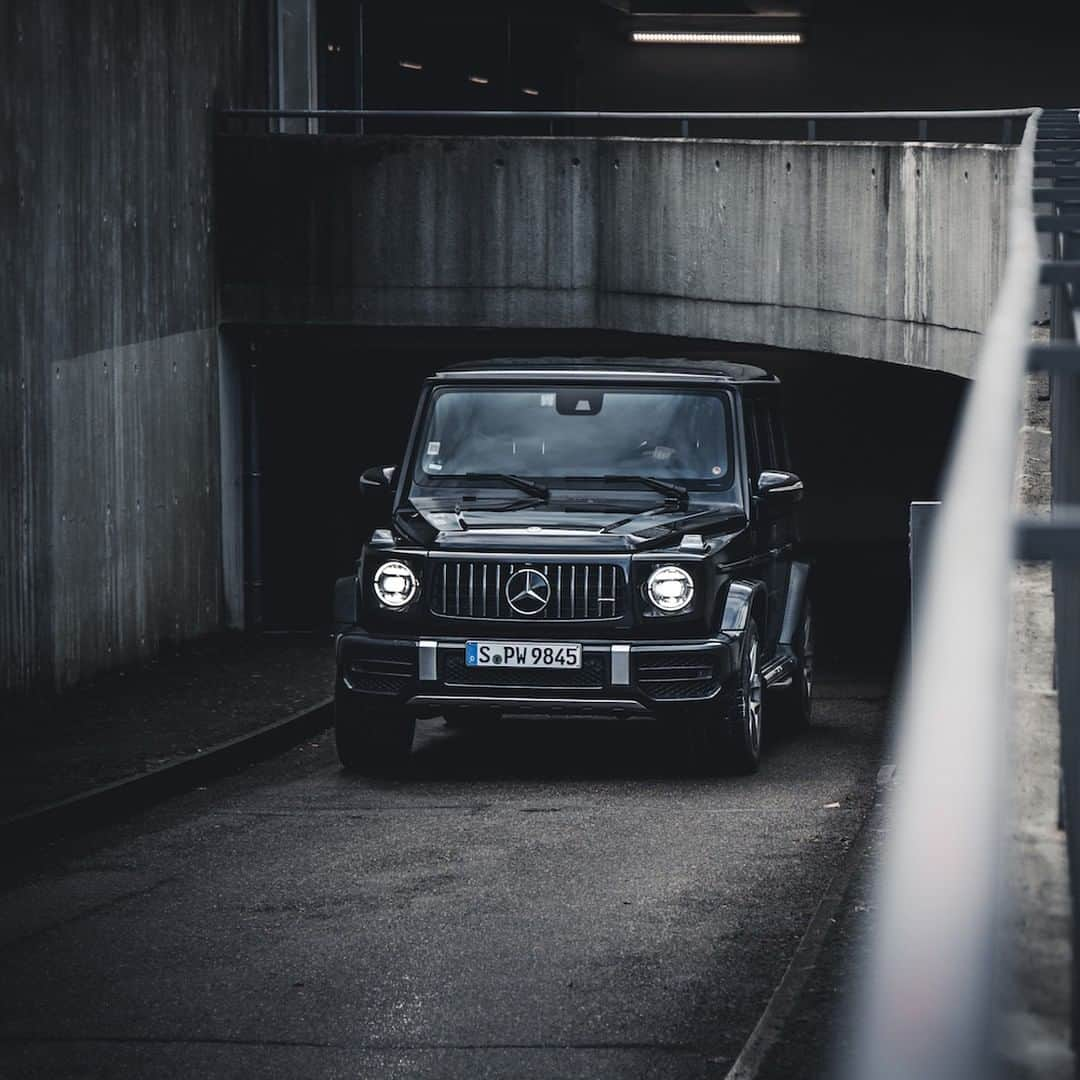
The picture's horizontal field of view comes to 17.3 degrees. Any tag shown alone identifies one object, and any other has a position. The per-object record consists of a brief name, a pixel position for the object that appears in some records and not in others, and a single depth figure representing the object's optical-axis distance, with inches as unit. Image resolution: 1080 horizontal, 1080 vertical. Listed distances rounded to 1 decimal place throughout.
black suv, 687.2
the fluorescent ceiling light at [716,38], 1862.9
